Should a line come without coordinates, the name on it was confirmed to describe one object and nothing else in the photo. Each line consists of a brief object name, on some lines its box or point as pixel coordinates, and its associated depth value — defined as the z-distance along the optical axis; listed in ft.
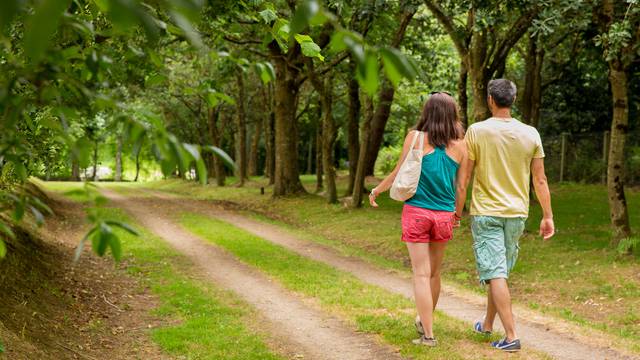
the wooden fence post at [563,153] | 90.84
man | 19.90
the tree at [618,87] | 34.92
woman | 20.06
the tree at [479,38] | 38.73
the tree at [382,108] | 62.75
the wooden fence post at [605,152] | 83.82
